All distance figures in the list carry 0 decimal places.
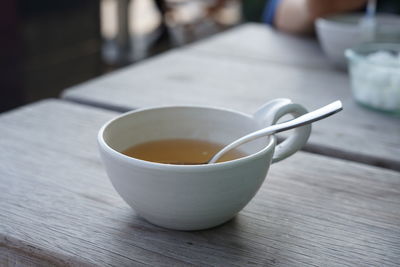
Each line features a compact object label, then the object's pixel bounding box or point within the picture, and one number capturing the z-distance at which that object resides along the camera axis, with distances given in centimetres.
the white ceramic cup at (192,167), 44
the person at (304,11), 141
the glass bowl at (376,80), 84
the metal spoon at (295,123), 47
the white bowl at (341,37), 112
